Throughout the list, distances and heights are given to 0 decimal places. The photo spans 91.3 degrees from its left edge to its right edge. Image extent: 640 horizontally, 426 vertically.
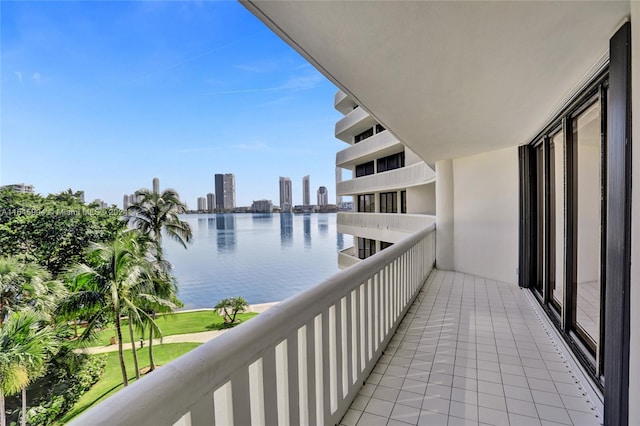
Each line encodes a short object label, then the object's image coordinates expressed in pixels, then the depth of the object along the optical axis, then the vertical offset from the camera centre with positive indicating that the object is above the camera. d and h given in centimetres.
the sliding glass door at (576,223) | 242 -23
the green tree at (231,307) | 1734 -557
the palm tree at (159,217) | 2009 -49
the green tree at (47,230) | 1853 -110
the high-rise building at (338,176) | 2025 +201
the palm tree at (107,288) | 1088 -271
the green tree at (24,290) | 1180 -312
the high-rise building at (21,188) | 2155 +184
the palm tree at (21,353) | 904 -429
